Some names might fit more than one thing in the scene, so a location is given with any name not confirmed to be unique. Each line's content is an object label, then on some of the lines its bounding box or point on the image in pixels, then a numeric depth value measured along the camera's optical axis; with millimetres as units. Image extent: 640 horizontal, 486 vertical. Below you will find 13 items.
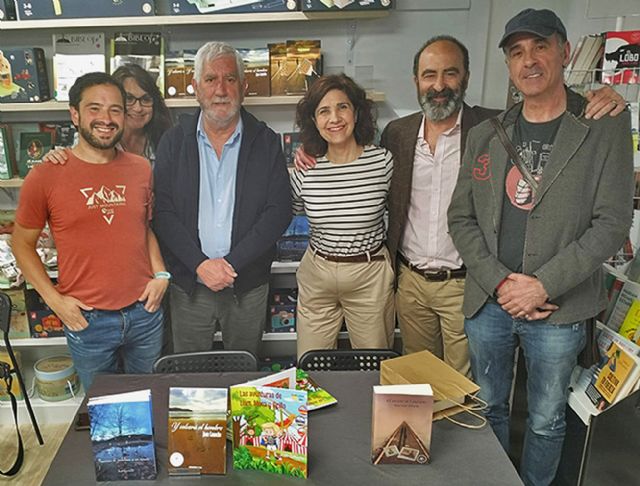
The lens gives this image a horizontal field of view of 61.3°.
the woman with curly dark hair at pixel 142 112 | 2232
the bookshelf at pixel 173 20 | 2324
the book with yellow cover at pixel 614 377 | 1714
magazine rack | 1606
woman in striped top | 2115
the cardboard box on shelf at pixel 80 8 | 2330
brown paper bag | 1457
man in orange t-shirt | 1938
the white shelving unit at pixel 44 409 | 2812
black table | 1236
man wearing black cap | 1673
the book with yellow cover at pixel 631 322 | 1885
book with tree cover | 1205
